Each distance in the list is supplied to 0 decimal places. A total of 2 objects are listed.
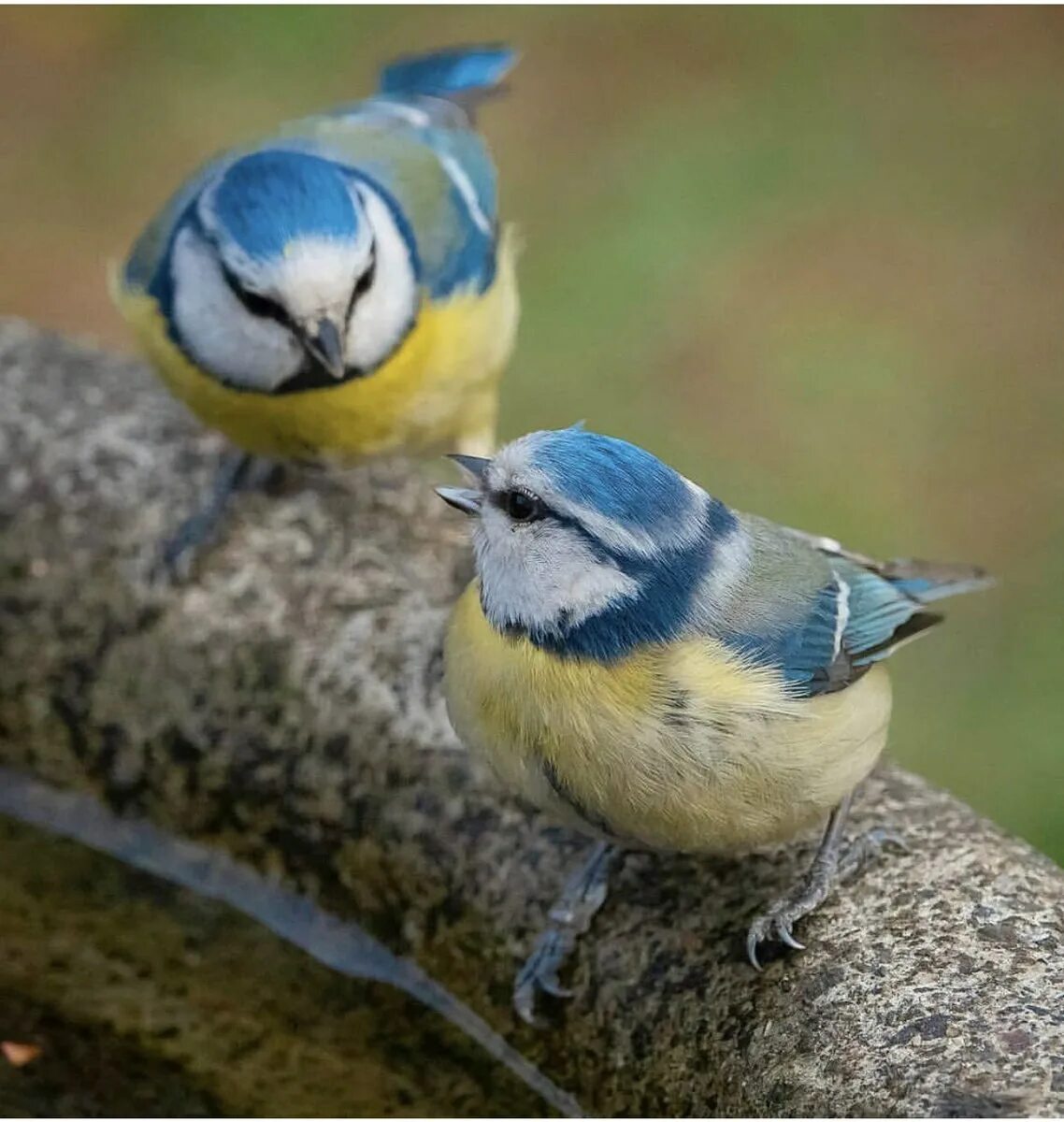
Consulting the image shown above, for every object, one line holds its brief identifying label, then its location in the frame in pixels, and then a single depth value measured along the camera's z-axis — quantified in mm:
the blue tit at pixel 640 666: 2817
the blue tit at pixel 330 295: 2886
